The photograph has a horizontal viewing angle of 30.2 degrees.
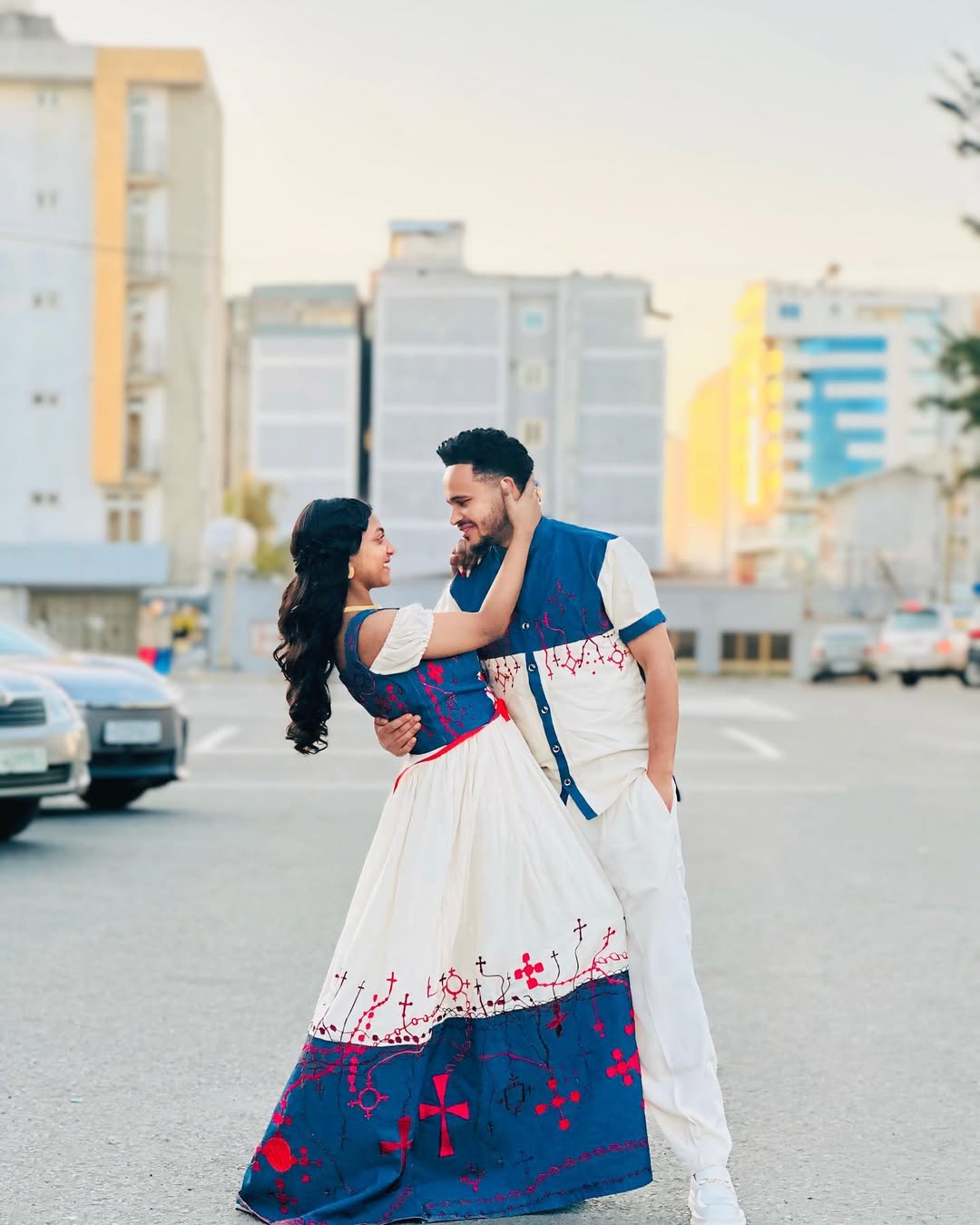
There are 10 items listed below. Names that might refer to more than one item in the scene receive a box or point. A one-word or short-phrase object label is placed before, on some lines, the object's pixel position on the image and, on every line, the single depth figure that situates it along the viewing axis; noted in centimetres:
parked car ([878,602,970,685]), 4041
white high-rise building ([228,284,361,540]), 9194
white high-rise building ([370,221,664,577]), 8481
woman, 387
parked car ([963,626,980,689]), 3744
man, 399
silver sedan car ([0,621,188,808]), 1244
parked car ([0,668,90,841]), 1040
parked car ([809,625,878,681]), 4547
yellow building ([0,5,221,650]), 5603
